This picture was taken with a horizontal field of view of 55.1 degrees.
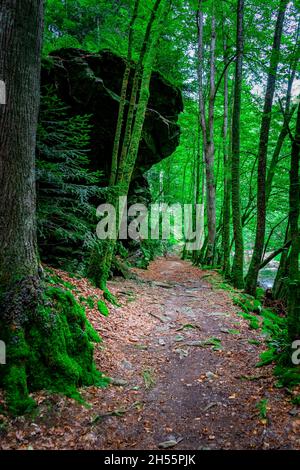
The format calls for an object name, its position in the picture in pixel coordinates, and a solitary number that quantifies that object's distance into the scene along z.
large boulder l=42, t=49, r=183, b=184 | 9.84
